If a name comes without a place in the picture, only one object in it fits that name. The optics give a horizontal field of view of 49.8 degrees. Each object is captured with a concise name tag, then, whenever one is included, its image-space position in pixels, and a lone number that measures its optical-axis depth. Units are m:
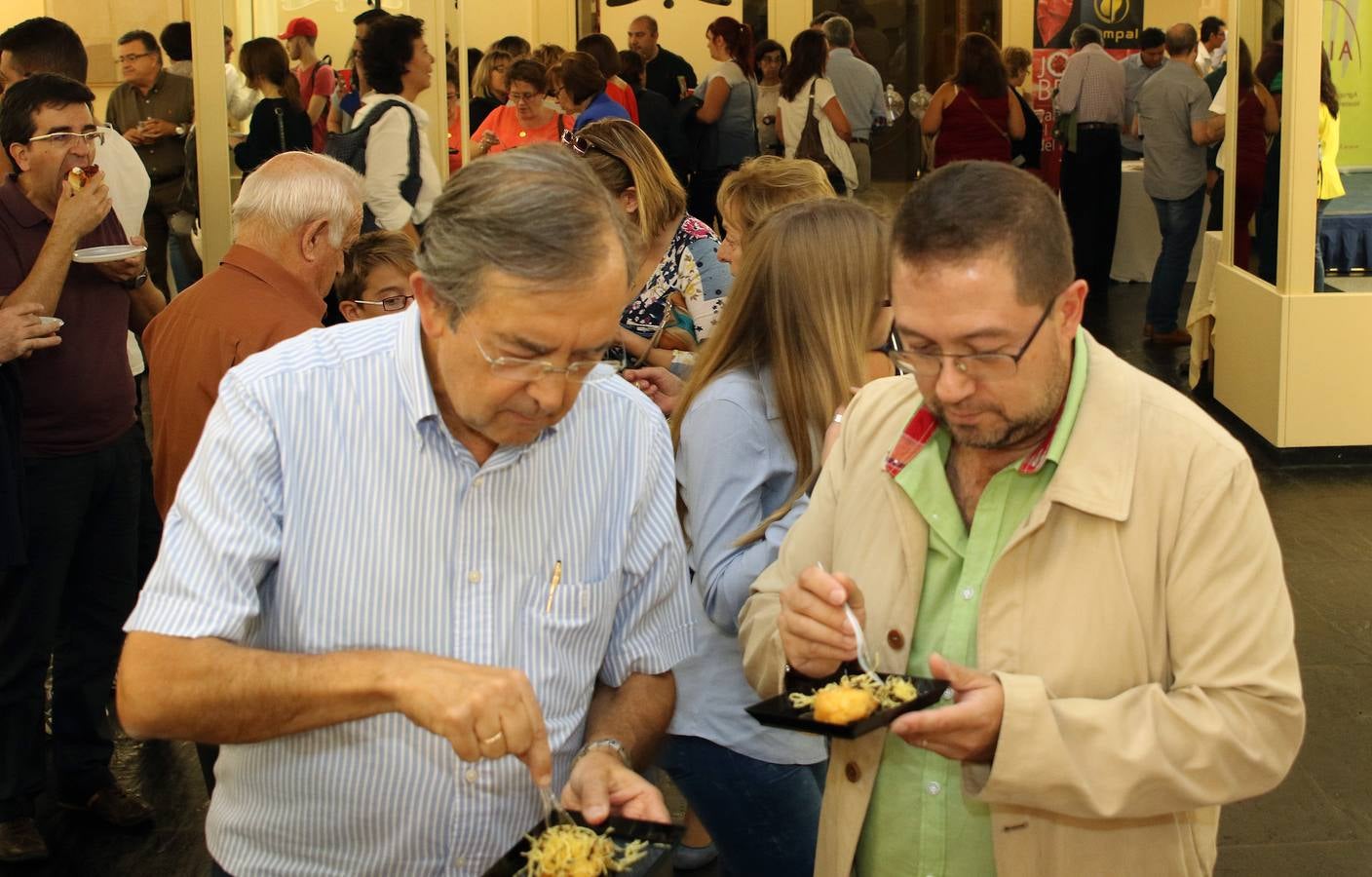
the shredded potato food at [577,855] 1.66
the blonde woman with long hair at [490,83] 11.10
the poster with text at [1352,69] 6.71
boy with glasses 4.02
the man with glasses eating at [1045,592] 1.73
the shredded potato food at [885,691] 1.81
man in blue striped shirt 1.64
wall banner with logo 14.55
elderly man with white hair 3.27
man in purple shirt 3.83
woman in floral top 4.12
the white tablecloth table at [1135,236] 12.18
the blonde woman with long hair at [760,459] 2.57
